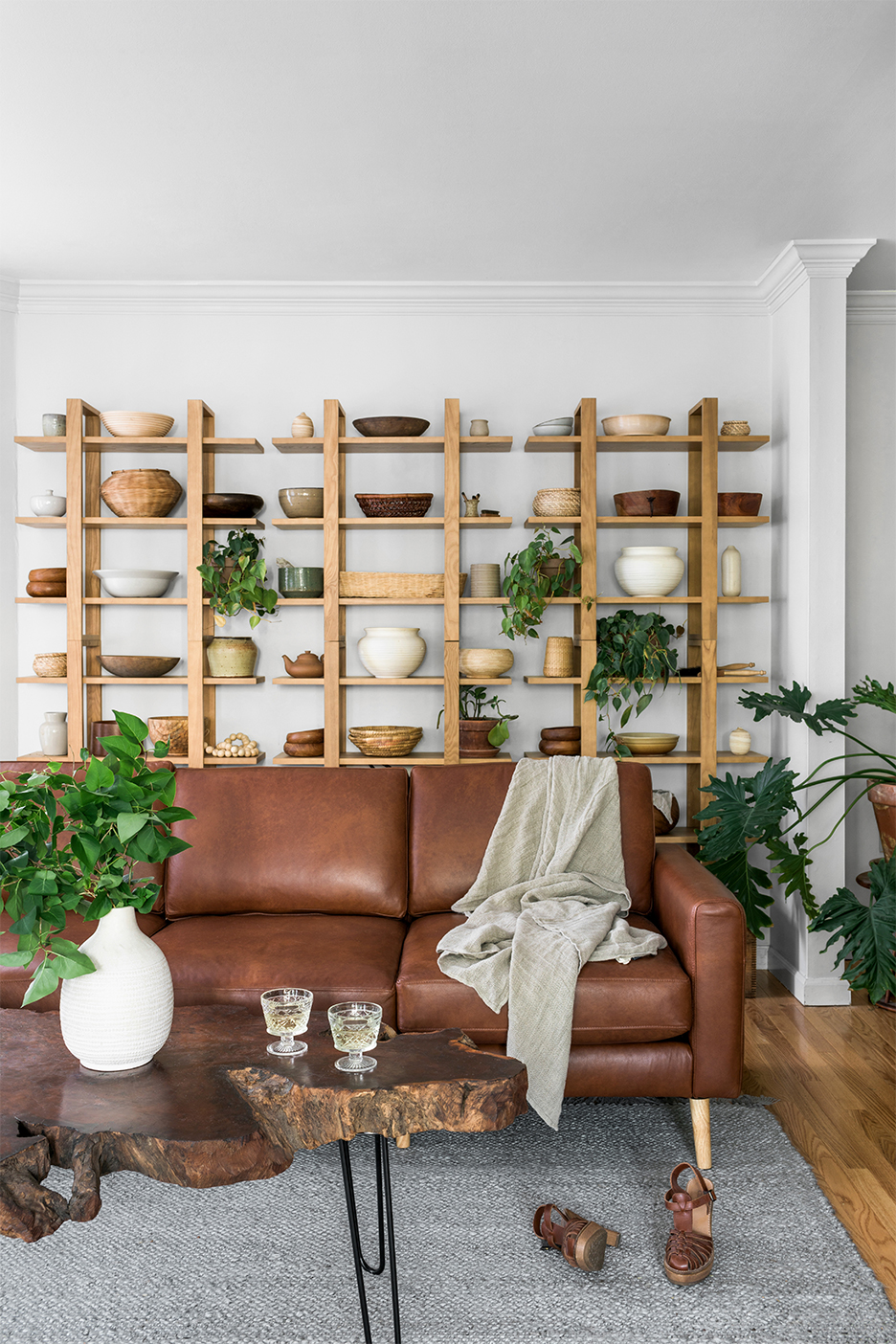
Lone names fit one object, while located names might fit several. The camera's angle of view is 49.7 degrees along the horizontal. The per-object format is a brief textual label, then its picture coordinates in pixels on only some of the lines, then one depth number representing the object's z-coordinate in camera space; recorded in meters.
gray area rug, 1.82
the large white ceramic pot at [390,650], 3.94
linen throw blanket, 2.37
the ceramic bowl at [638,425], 3.93
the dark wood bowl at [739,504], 3.97
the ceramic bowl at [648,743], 3.93
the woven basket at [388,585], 3.98
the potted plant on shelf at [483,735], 3.88
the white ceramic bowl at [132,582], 3.97
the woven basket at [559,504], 3.94
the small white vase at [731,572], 4.02
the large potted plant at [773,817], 3.38
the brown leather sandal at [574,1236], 1.94
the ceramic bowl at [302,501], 3.93
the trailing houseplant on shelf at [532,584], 3.84
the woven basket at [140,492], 3.96
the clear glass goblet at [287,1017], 1.82
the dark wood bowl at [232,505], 3.98
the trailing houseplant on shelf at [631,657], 3.87
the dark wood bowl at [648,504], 3.94
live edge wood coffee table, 1.48
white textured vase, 1.74
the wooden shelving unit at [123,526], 3.95
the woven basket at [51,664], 3.99
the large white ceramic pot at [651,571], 3.97
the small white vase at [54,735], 4.00
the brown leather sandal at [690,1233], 1.92
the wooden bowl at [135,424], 3.97
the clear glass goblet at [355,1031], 1.73
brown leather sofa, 2.42
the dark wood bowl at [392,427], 3.90
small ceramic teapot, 4.00
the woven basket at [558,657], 4.00
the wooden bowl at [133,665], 3.96
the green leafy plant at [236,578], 3.90
